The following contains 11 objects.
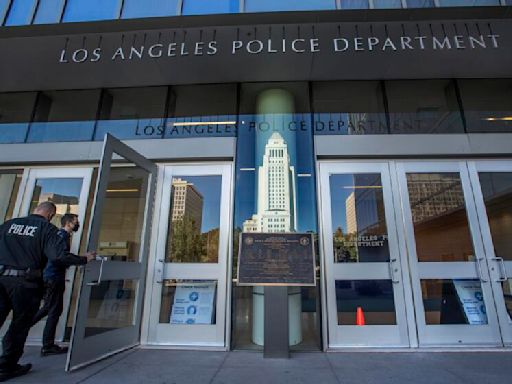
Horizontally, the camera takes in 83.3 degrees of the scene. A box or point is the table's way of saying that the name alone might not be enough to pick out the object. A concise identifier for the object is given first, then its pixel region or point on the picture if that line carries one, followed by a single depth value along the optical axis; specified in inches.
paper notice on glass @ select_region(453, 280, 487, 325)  155.0
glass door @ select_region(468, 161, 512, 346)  154.3
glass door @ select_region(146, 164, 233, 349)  157.0
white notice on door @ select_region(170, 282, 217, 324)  159.6
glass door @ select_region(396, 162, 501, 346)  151.6
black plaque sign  139.0
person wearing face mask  138.3
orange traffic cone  153.7
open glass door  126.2
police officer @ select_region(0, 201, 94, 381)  107.8
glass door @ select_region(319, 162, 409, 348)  151.5
